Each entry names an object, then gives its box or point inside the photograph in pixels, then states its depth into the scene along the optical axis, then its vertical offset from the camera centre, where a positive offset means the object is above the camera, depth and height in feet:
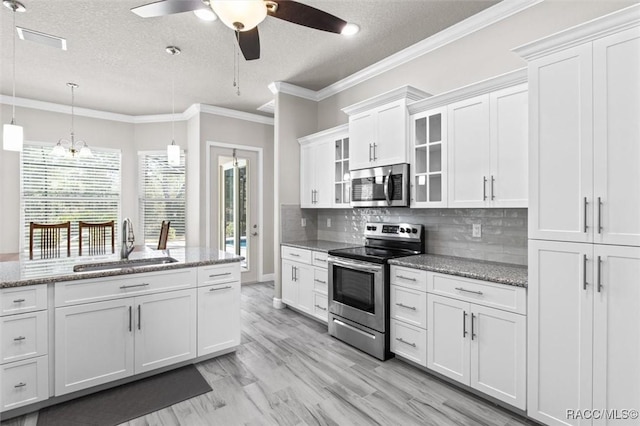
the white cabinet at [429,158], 9.20 +1.58
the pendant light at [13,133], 8.55 +2.15
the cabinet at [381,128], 9.93 +2.76
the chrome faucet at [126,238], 9.02 -0.77
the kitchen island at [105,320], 6.68 -2.63
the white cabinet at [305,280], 12.01 -2.78
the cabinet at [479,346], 6.76 -3.11
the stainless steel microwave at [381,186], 10.00 +0.83
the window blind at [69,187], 16.03 +1.25
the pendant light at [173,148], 11.12 +2.32
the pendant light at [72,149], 13.71 +3.41
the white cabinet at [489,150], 7.66 +1.57
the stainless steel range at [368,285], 9.39 -2.32
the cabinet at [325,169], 12.78 +1.81
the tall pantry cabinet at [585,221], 5.38 -0.18
